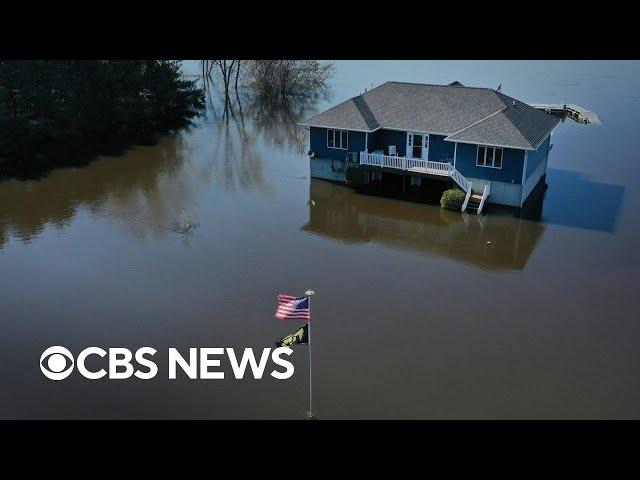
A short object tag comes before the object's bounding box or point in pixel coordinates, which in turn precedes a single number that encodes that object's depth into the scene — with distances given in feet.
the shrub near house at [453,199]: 100.73
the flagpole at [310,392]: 51.21
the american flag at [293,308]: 51.06
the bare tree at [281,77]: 210.18
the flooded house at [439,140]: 100.17
